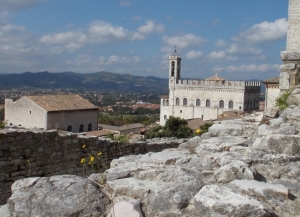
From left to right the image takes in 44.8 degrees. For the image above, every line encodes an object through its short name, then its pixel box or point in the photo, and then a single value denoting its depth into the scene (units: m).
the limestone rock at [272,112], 5.22
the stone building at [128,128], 38.74
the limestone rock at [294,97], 5.71
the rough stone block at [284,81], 6.40
